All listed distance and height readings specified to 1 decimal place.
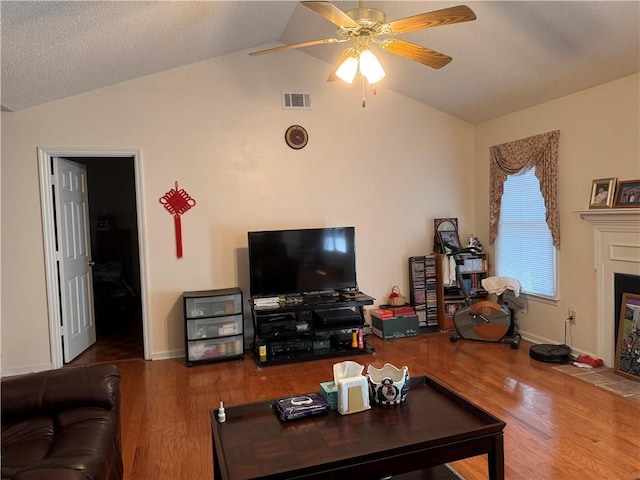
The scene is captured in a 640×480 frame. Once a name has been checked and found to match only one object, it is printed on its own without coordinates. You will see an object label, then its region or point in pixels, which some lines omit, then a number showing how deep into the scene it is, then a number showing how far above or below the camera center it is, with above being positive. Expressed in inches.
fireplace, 142.2 -15.7
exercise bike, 181.2 -41.3
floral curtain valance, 169.6 +20.6
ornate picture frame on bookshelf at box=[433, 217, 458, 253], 208.8 -2.9
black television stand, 169.2 -39.0
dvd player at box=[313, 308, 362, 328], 176.1 -36.5
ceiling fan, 94.3 +43.2
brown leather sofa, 67.3 -32.9
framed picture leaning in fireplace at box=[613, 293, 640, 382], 140.6 -39.7
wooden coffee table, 66.7 -34.4
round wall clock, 189.9 +37.6
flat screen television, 174.7 -13.7
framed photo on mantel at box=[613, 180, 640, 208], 140.3 +6.0
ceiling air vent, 189.8 +53.1
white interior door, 171.5 -8.7
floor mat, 131.0 -51.3
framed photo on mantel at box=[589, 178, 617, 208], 148.8 +7.4
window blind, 179.3 -9.1
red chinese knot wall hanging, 176.6 +10.4
